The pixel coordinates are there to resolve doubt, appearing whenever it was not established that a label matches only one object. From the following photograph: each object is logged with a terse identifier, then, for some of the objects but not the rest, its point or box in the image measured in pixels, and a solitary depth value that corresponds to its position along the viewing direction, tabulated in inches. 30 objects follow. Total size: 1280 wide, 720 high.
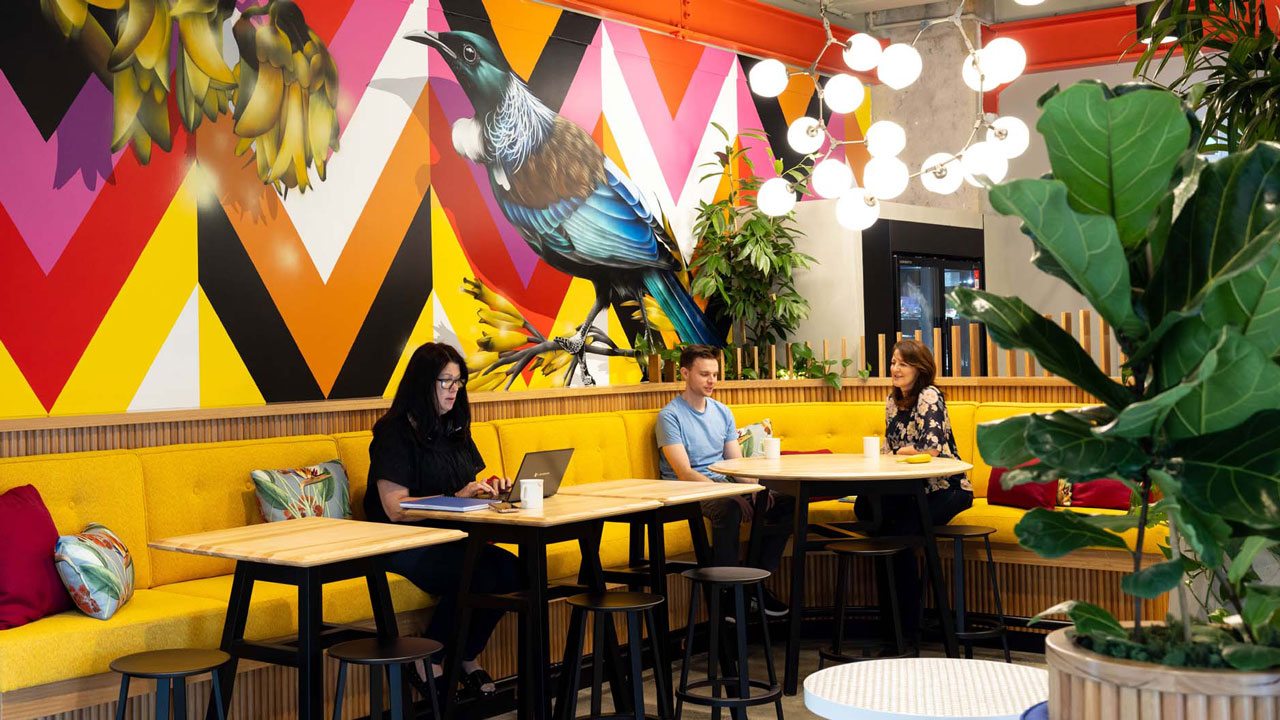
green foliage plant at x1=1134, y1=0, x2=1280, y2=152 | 115.5
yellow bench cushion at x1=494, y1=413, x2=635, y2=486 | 214.7
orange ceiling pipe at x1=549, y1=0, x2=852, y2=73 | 267.0
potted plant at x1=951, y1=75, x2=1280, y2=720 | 54.1
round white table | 80.2
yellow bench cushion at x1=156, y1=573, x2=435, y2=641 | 152.8
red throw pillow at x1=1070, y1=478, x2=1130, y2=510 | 215.3
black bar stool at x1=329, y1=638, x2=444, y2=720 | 129.6
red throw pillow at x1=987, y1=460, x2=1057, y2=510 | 218.2
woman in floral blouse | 215.3
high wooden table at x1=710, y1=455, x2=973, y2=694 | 190.5
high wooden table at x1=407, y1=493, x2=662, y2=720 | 152.6
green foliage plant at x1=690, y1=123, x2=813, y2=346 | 268.1
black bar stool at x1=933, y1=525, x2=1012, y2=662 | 204.2
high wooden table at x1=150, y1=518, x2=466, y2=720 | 127.8
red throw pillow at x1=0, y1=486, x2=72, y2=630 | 136.9
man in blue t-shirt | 213.8
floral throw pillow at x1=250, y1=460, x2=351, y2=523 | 172.1
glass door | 289.9
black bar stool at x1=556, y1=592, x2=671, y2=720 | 154.5
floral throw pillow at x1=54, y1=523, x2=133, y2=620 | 140.0
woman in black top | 171.6
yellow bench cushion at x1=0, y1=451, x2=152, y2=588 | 151.9
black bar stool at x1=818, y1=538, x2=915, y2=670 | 197.3
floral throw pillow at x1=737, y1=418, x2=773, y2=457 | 248.5
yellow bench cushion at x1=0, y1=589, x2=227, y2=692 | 130.6
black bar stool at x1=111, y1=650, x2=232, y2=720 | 123.8
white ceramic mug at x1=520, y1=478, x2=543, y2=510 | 157.4
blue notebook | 155.6
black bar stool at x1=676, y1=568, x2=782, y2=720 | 160.2
